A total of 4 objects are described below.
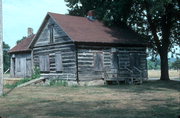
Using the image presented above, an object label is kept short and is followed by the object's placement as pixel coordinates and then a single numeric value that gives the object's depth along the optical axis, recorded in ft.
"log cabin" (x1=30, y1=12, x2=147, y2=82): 82.84
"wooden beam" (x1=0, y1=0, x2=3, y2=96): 50.39
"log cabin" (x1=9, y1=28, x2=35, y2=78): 104.99
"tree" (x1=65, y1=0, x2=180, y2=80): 92.63
